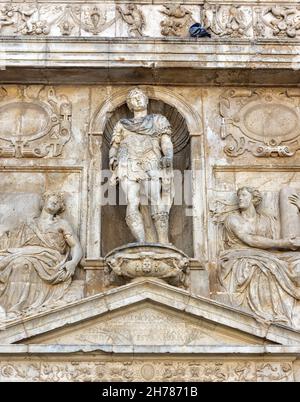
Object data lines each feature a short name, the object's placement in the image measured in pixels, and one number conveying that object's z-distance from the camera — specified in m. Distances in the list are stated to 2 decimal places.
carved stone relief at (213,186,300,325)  11.59
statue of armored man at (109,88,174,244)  11.95
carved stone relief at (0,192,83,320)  11.55
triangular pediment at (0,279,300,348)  11.01
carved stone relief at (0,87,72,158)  12.70
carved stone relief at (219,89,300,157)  12.79
